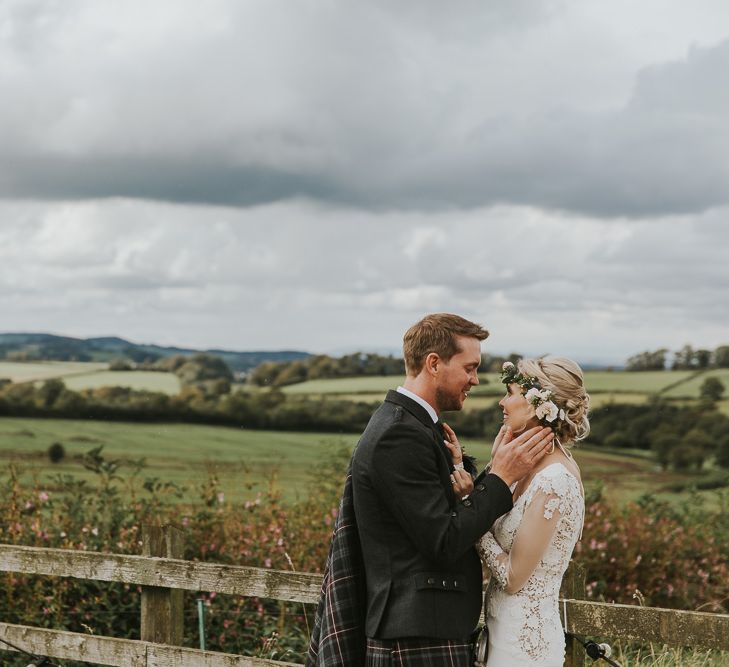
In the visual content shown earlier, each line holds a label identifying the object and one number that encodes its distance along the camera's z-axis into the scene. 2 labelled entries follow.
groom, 3.48
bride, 3.70
